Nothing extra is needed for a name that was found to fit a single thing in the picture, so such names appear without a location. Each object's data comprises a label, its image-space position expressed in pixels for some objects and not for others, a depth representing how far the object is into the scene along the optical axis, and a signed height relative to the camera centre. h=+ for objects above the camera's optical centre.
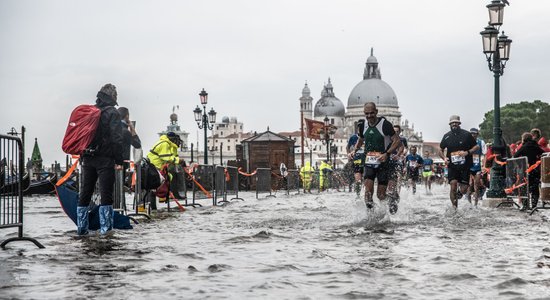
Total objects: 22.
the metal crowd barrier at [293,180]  36.09 -0.02
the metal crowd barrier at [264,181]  31.80 -0.04
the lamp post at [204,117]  42.38 +3.10
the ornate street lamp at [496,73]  19.91 +2.29
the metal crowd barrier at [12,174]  8.94 +0.09
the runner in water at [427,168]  35.00 +0.37
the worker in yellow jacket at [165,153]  16.39 +0.49
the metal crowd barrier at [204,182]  20.85 -0.03
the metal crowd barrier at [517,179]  16.80 -0.04
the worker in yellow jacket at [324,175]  40.78 +0.18
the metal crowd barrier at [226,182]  21.86 -0.04
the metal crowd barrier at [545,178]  14.62 -0.02
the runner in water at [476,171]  17.81 +0.12
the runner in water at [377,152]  12.90 +0.37
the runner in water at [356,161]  18.48 +0.38
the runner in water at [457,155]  15.69 +0.38
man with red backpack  10.65 +0.18
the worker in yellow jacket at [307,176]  38.12 +0.14
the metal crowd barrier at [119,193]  12.77 -0.15
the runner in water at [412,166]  28.86 +0.37
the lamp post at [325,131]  56.96 +2.88
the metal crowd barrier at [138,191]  14.34 -0.15
